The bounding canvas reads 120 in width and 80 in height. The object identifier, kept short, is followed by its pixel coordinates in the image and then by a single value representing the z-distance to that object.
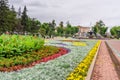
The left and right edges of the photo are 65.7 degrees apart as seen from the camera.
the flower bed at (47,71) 2.58
